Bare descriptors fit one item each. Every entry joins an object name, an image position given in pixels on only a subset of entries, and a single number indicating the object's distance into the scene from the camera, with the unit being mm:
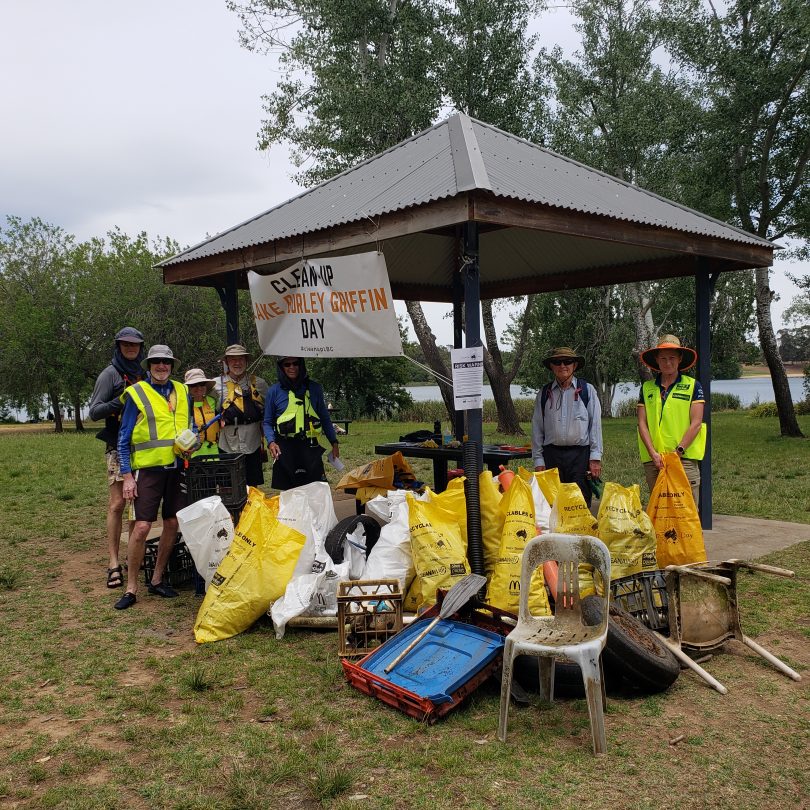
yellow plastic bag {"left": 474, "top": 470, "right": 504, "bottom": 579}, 4926
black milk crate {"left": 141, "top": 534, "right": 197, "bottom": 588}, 5890
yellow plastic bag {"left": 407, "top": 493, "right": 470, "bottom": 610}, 4602
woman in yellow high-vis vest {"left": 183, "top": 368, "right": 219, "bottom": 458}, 5941
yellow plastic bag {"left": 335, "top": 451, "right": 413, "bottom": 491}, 6812
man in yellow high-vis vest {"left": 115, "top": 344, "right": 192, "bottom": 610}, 5254
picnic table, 6832
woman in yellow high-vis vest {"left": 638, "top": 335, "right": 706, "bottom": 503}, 5625
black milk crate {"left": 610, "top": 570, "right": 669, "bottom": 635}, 4234
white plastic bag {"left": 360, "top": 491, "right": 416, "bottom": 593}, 4824
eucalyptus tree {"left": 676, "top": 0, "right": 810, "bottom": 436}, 15031
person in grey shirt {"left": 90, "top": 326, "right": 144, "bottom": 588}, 5465
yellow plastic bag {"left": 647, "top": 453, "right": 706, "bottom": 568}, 4961
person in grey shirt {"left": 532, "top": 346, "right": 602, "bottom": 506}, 5859
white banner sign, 5441
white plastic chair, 3119
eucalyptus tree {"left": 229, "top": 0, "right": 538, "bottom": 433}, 16797
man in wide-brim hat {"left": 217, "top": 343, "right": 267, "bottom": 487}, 6238
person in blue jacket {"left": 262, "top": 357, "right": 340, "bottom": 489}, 6148
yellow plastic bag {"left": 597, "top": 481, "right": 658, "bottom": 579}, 4660
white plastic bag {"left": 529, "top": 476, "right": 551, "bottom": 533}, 4902
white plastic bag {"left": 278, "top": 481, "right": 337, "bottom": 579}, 5227
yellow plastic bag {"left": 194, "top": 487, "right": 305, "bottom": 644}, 4668
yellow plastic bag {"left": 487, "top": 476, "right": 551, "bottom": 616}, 4395
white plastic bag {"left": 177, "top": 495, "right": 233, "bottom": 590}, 4992
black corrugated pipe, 4871
